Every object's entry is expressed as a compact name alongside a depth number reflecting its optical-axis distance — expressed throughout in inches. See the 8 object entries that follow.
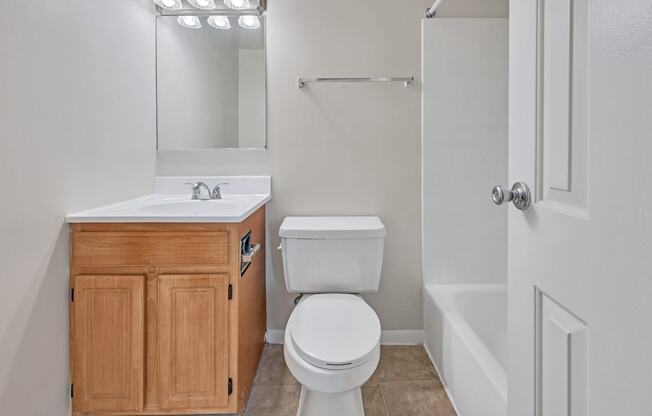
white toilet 51.3
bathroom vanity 55.7
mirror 84.0
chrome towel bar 82.7
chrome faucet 79.3
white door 18.7
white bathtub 51.8
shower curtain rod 75.1
